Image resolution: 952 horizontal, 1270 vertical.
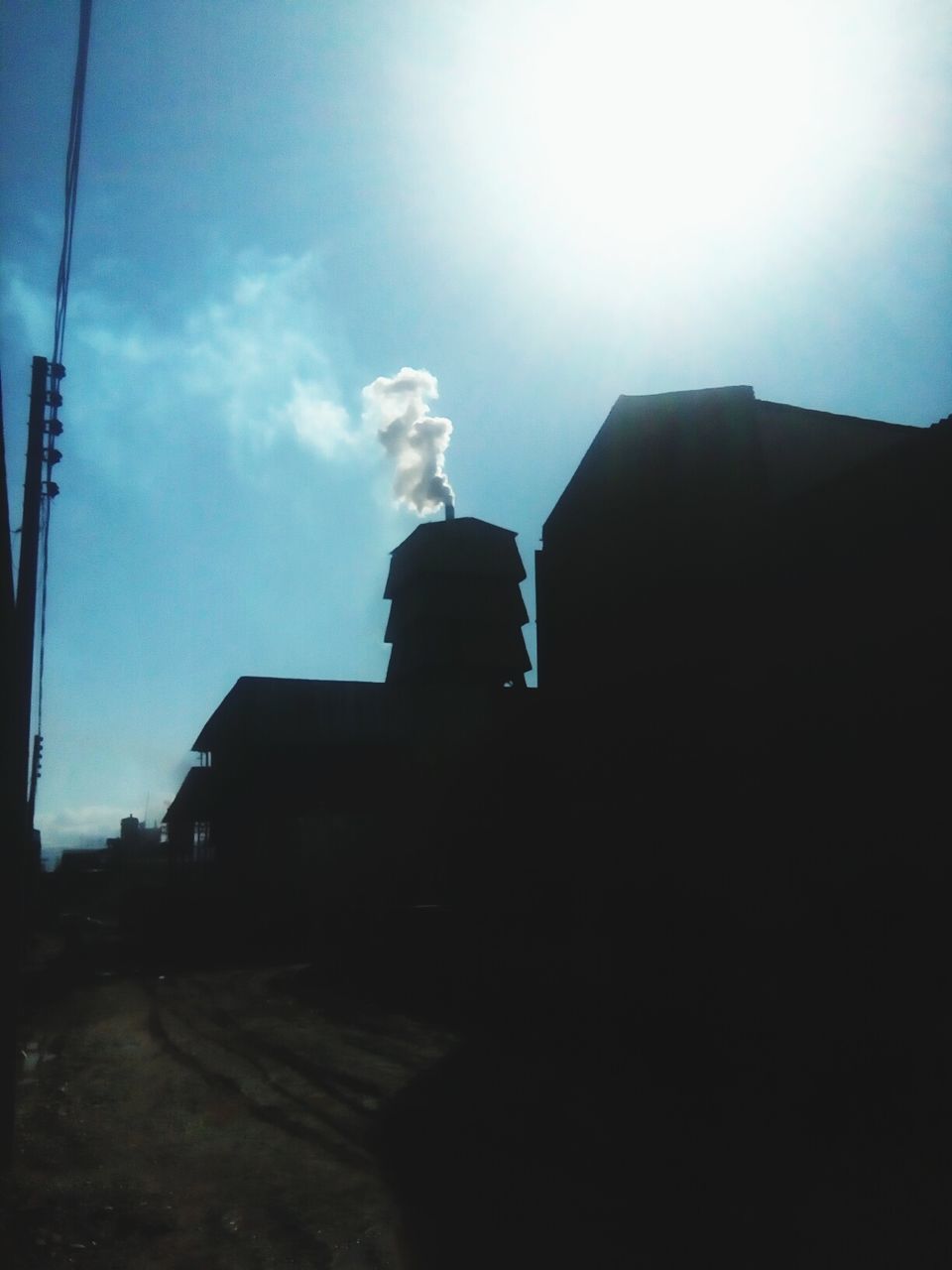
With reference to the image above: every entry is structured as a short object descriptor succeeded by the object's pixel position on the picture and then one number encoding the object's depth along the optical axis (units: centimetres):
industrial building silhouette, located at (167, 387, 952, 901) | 1084
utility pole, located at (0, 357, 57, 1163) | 763
